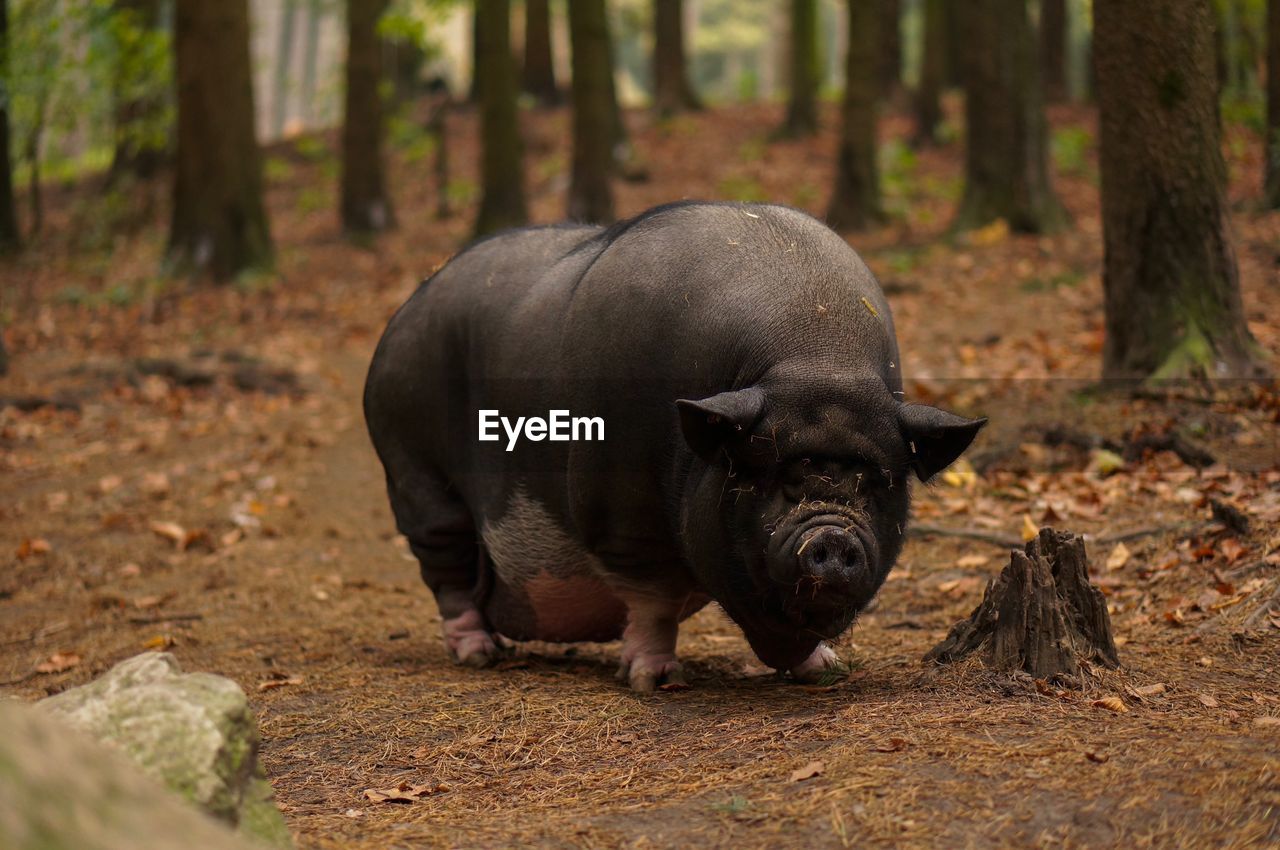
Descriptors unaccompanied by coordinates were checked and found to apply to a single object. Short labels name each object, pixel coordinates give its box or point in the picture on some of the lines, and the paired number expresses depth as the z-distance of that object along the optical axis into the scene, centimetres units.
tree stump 488
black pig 476
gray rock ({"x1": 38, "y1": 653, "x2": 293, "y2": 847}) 300
